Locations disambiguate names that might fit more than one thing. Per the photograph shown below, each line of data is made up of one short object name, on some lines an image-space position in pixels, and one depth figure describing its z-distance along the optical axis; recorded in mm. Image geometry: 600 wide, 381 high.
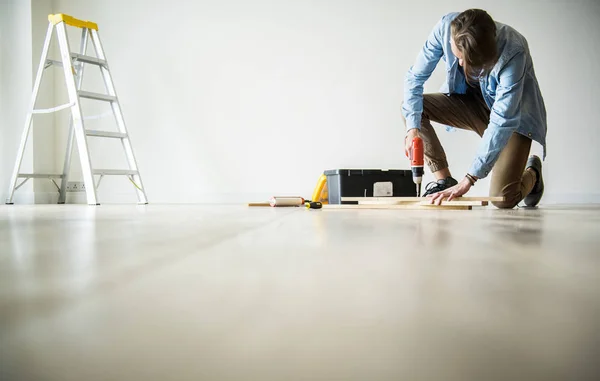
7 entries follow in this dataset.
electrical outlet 4824
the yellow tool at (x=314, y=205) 2535
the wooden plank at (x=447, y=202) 2236
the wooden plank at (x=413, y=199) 2252
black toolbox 3180
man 2002
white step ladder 3452
